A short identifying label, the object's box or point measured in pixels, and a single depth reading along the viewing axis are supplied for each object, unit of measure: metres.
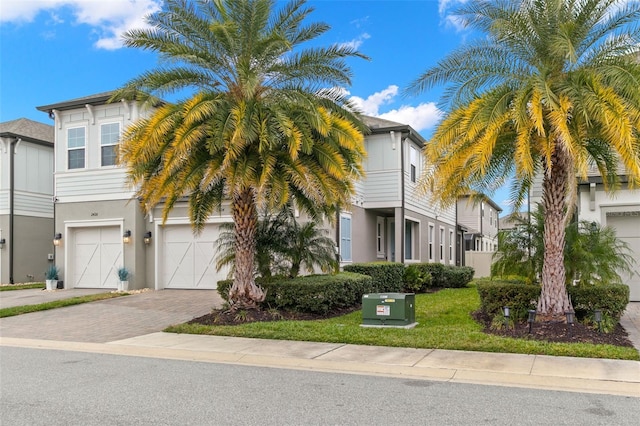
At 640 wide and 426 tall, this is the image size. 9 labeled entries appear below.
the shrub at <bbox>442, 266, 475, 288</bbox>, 23.69
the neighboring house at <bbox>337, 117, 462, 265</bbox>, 21.92
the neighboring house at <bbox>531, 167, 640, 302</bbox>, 16.06
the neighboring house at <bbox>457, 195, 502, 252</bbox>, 40.00
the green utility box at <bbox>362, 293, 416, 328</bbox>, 12.21
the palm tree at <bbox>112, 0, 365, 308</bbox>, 12.44
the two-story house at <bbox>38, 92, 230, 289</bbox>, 20.67
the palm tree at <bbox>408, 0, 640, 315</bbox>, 10.07
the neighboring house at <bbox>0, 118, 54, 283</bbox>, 24.17
